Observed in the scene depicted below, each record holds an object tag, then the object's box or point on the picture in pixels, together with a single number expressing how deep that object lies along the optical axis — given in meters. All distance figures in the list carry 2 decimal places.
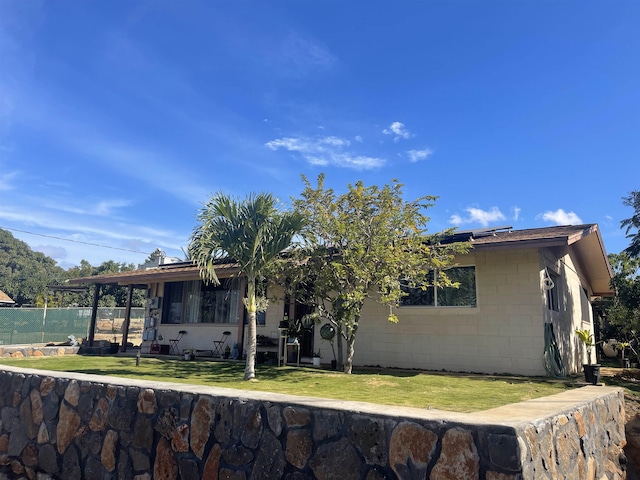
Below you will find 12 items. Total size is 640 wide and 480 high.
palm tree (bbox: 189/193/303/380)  7.71
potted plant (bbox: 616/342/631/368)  13.30
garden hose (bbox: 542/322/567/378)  8.88
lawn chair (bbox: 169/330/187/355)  14.71
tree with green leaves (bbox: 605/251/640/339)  11.50
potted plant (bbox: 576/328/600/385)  7.88
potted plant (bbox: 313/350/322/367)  10.80
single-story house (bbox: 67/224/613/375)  9.09
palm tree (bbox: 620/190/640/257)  18.45
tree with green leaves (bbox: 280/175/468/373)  8.33
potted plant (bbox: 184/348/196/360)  12.65
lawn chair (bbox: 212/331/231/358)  13.52
